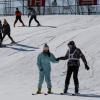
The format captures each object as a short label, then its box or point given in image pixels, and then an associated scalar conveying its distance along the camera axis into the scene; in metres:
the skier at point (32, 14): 32.34
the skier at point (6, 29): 27.88
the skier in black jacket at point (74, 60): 16.39
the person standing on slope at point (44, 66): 16.64
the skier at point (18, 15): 33.41
